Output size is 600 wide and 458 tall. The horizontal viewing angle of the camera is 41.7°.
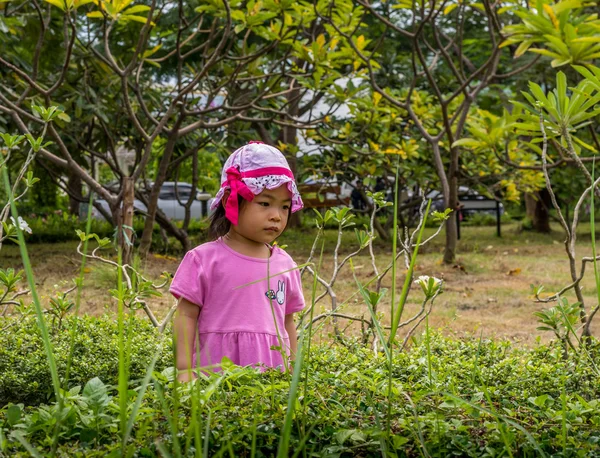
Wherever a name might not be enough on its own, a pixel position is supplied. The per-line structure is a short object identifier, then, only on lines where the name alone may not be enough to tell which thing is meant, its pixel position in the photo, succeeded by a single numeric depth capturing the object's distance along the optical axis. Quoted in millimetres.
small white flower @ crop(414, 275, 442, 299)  2434
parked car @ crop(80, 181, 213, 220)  19438
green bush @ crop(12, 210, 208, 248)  11570
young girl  2537
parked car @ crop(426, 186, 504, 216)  16891
